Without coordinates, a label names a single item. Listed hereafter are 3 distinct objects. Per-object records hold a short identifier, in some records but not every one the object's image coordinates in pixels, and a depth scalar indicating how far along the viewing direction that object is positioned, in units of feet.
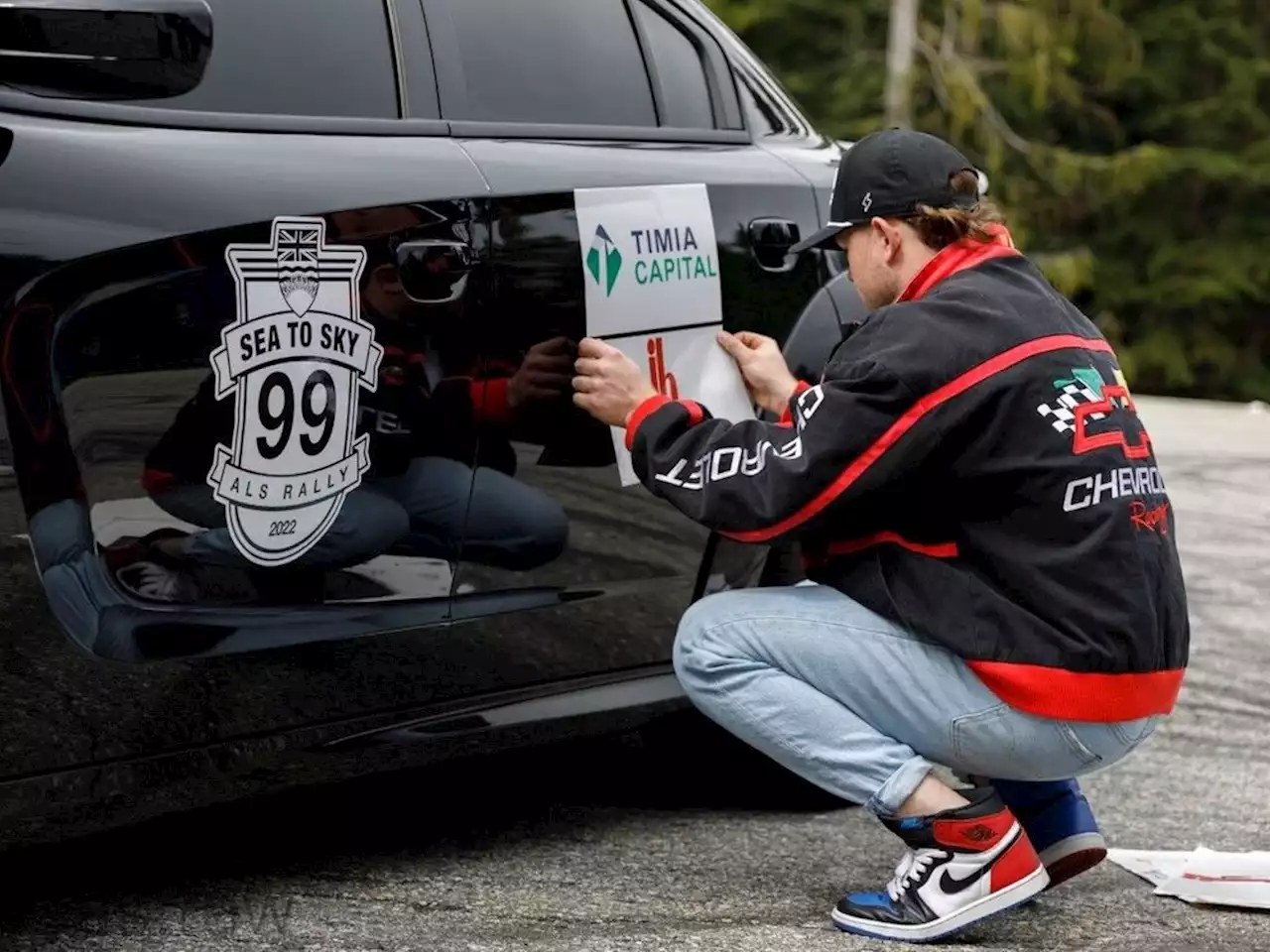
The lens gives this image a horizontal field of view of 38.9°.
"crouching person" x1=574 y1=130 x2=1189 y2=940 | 8.70
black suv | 7.25
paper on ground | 10.09
